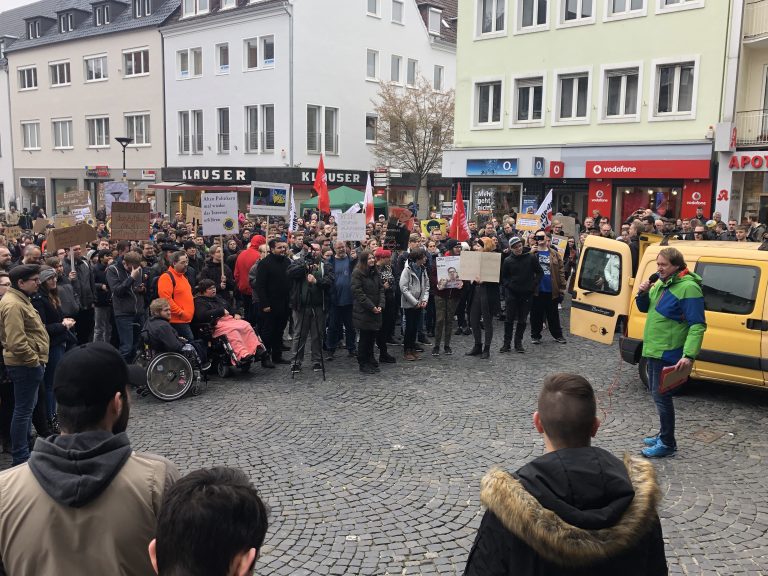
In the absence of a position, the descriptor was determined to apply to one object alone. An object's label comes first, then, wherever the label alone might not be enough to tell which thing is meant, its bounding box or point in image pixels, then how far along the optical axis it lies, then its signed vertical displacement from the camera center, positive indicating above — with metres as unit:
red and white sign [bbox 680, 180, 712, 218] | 21.88 +0.06
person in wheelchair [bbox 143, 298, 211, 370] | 8.65 -1.80
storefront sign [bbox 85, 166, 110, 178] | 39.94 +1.15
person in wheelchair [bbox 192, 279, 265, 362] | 9.57 -1.85
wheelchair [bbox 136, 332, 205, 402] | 8.59 -2.30
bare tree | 34.12 +3.49
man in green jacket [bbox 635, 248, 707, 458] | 6.17 -1.19
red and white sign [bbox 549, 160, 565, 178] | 25.00 +1.05
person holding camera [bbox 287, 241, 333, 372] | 9.98 -1.63
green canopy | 24.73 -0.22
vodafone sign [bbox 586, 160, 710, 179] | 21.81 +1.01
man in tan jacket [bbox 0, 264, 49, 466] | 6.09 -1.41
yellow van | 7.81 -1.29
